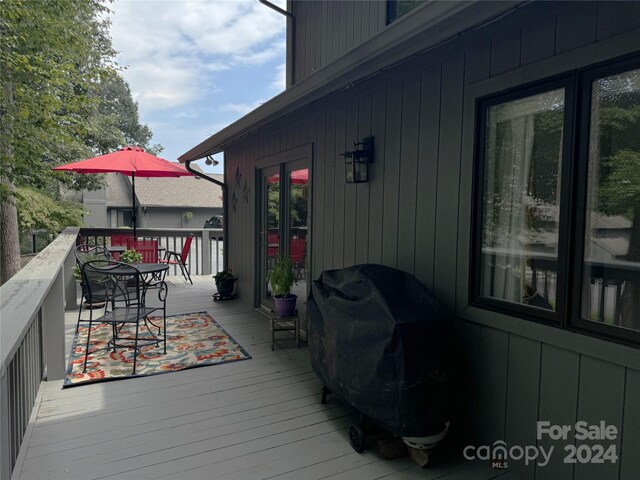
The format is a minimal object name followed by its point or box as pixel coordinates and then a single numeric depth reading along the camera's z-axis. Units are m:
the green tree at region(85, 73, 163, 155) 22.69
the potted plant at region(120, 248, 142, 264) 4.49
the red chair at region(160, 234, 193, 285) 7.12
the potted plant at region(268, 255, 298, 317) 3.90
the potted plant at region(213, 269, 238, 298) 5.93
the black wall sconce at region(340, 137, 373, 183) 3.10
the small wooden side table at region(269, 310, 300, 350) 3.83
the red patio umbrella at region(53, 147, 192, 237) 4.91
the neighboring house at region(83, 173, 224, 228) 20.52
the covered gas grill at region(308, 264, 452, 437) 1.96
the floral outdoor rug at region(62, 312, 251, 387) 3.25
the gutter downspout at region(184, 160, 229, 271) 6.50
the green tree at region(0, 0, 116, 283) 6.08
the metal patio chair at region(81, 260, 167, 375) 3.34
